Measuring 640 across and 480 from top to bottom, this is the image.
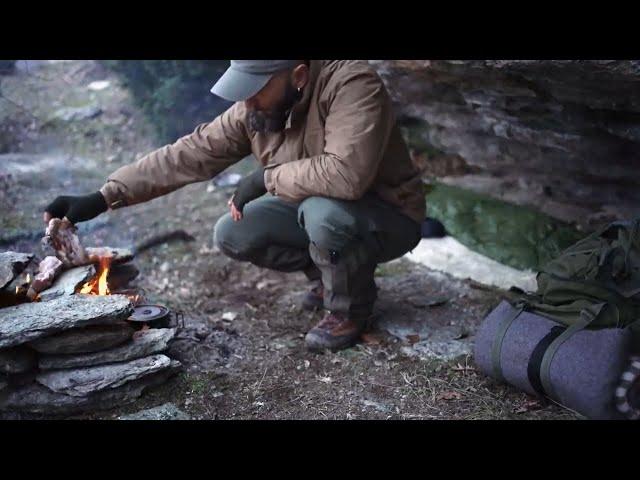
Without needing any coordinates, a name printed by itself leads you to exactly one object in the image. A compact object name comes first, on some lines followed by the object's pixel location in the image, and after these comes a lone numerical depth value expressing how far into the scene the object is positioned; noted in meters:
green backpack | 3.40
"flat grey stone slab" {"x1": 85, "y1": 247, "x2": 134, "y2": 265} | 4.42
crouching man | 3.98
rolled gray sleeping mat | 3.17
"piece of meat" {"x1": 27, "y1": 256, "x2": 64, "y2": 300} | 4.04
